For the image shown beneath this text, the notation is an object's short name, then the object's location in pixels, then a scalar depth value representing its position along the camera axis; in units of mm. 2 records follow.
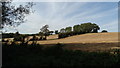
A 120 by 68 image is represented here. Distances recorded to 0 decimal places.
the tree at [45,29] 42299
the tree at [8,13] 4972
